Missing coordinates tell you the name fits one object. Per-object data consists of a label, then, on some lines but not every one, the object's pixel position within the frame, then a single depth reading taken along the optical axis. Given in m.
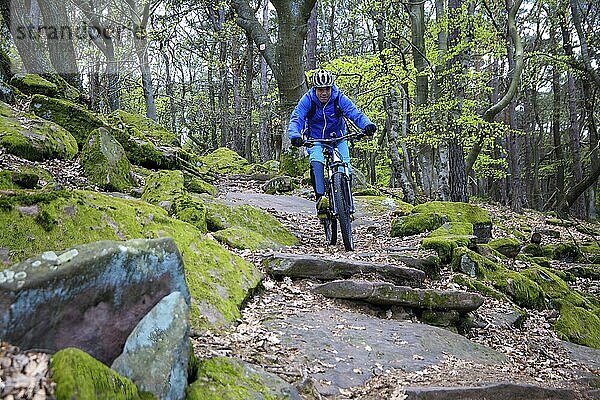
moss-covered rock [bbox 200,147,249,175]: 16.95
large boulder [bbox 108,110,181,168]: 10.05
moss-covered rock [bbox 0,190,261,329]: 3.33
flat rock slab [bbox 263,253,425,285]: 5.24
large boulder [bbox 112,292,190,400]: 2.27
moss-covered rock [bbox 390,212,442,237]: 8.20
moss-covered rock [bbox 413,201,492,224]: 9.05
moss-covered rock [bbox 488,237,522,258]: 9.14
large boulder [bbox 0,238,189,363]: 2.09
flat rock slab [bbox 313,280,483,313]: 4.98
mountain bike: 6.42
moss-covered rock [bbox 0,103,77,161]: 7.09
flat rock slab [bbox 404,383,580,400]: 3.19
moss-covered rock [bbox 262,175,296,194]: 12.31
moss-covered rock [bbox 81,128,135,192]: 7.14
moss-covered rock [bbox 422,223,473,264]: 6.70
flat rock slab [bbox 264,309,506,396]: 3.55
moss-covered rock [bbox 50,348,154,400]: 1.81
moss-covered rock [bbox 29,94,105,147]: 8.92
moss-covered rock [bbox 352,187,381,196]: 12.96
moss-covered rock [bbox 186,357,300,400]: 2.58
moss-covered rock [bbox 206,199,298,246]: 6.73
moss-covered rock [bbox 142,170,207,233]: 6.15
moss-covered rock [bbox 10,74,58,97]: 10.27
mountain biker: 6.67
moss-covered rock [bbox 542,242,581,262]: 10.63
